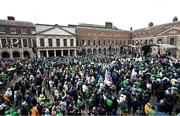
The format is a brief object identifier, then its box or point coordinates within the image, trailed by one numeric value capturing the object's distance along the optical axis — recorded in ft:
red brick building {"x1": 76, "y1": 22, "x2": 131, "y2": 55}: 148.66
